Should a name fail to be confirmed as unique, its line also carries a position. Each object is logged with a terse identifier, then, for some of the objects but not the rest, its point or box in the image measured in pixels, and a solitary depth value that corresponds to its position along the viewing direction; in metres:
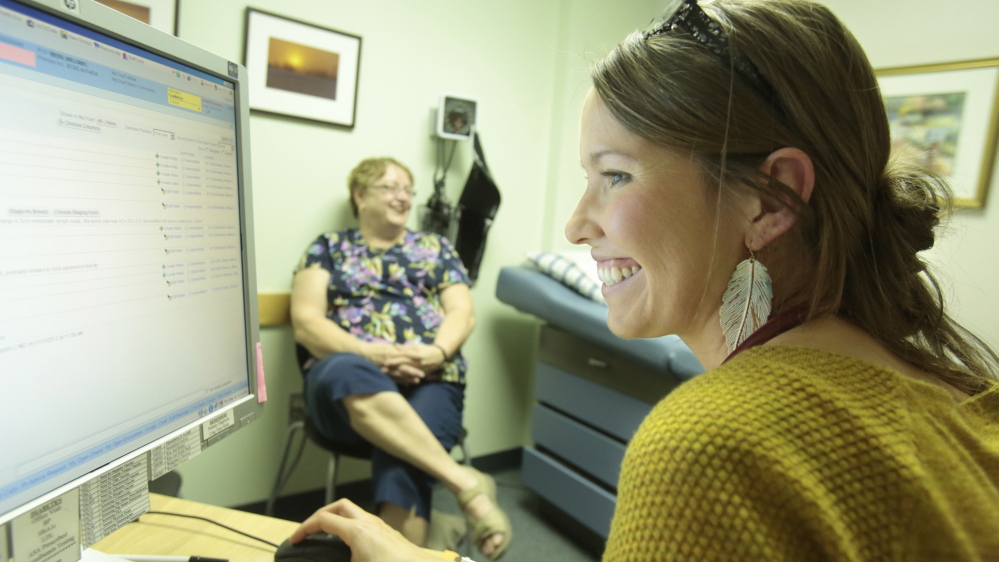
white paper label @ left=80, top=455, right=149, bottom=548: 0.52
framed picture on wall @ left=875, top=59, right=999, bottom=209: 1.80
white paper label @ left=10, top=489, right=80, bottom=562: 0.46
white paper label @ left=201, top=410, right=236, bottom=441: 0.66
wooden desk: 0.66
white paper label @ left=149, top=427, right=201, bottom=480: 0.59
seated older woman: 1.70
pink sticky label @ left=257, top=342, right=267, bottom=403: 0.76
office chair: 1.82
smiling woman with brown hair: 0.40
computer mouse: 0.63
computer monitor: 0.46
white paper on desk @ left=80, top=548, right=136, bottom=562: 0.59
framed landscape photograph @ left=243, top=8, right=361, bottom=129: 1.98
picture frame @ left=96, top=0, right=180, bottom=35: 1.73
